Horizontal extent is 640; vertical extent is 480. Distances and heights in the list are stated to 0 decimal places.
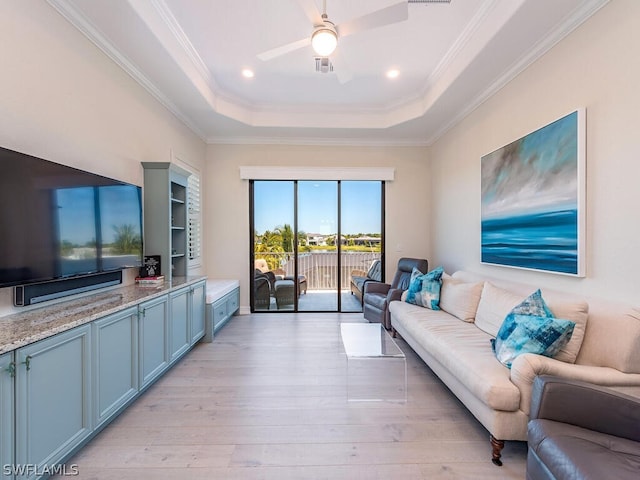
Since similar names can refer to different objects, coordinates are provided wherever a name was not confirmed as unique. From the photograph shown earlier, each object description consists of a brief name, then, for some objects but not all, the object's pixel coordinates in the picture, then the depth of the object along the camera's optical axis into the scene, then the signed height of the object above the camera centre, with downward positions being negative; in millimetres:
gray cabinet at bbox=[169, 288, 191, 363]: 2885 -860
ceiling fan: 1979 +1481
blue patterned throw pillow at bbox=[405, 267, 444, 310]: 3553 -638
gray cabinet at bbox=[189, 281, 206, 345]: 3350 -840
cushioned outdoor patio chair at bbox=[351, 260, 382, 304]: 5156 -687
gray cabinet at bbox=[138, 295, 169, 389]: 2391 -851
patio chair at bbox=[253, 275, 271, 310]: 5180 -947
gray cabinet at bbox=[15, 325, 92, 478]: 1424 -832
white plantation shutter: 4352 +274
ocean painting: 2254 +328
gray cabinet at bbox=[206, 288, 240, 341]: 3772 -1002
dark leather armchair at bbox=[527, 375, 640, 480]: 1268 -913
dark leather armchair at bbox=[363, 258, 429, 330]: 4059 -788
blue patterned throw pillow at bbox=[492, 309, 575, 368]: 1858 -630
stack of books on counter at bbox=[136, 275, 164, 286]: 2986 -422
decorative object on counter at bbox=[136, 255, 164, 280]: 3071 -296
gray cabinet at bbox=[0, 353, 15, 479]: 1328 -779
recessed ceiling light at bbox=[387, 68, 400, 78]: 3512 +1940
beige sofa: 1734 -798
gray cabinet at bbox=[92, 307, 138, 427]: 1904 -851
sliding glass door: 5152 +49
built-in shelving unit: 3246 +280
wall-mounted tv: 1682 +114
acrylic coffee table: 2559 -1254
